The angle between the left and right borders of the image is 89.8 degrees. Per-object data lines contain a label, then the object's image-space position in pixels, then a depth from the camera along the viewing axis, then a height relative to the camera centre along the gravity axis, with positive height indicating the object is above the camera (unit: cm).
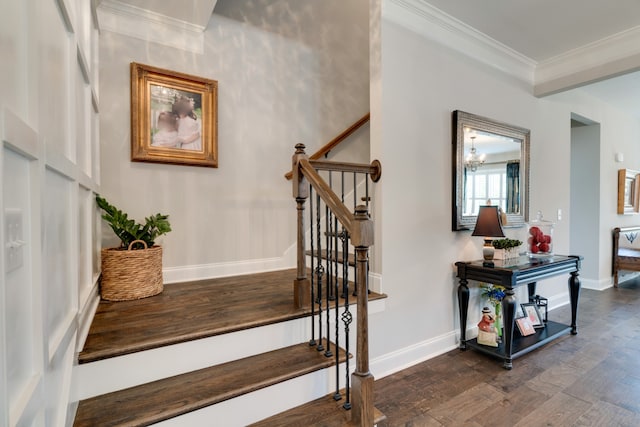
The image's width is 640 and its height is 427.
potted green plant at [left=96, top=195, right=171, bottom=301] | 213 -36
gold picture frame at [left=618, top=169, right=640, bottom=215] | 498 +24
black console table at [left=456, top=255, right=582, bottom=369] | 244 -66
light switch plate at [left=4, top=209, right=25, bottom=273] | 65 -7
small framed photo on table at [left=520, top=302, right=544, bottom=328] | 301 -101
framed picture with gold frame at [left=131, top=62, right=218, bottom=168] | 255 +76
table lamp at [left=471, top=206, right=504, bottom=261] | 250 -15
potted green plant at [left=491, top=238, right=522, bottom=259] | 281 -36
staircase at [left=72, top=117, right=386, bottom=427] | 141 -78
